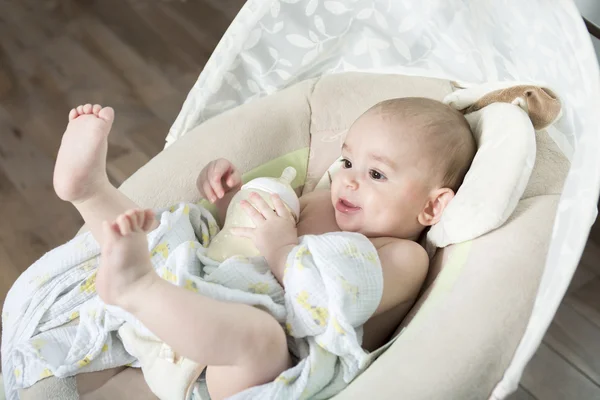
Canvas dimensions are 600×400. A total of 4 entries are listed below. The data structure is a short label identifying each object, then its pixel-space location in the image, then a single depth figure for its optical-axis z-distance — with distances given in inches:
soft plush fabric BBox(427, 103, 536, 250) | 53.4
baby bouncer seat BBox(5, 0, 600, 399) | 49.7
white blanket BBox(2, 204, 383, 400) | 51.2
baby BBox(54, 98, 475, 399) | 48.6
